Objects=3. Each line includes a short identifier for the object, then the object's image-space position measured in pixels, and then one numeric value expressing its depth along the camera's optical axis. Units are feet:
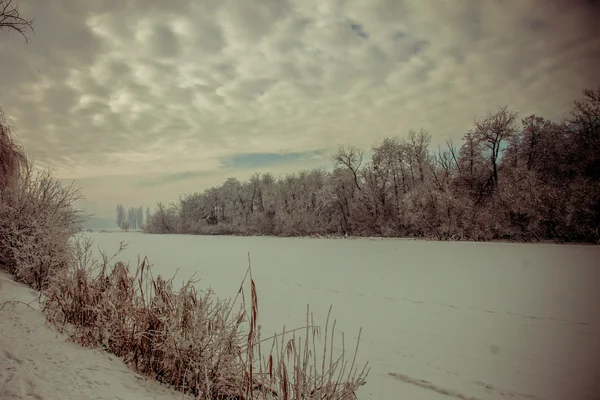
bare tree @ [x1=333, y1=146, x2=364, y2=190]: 154.40
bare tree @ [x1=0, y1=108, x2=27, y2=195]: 36.78
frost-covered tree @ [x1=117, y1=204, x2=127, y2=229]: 558.23
